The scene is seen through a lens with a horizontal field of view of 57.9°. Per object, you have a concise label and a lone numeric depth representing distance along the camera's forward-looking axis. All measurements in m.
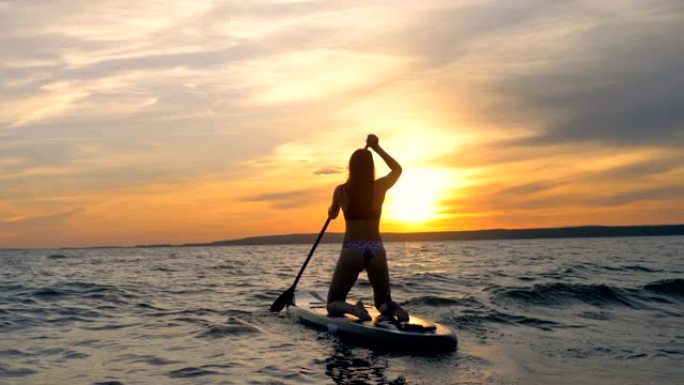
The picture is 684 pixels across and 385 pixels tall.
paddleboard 8.31
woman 9.01
